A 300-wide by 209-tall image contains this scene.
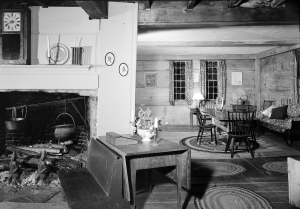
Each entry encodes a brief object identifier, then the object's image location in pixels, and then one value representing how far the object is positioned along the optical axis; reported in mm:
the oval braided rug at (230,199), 3031
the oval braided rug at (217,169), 4293
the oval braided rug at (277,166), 4422
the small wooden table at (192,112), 9533
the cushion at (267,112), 7398
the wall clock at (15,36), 4047
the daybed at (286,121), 6175
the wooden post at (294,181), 2910
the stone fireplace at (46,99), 4098
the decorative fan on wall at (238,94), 10266
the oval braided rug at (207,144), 5989
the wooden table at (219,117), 5590
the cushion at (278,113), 6754
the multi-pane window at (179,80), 10344
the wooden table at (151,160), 2516
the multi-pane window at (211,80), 10328
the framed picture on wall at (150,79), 10398
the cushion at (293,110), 6859
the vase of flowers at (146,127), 3086
